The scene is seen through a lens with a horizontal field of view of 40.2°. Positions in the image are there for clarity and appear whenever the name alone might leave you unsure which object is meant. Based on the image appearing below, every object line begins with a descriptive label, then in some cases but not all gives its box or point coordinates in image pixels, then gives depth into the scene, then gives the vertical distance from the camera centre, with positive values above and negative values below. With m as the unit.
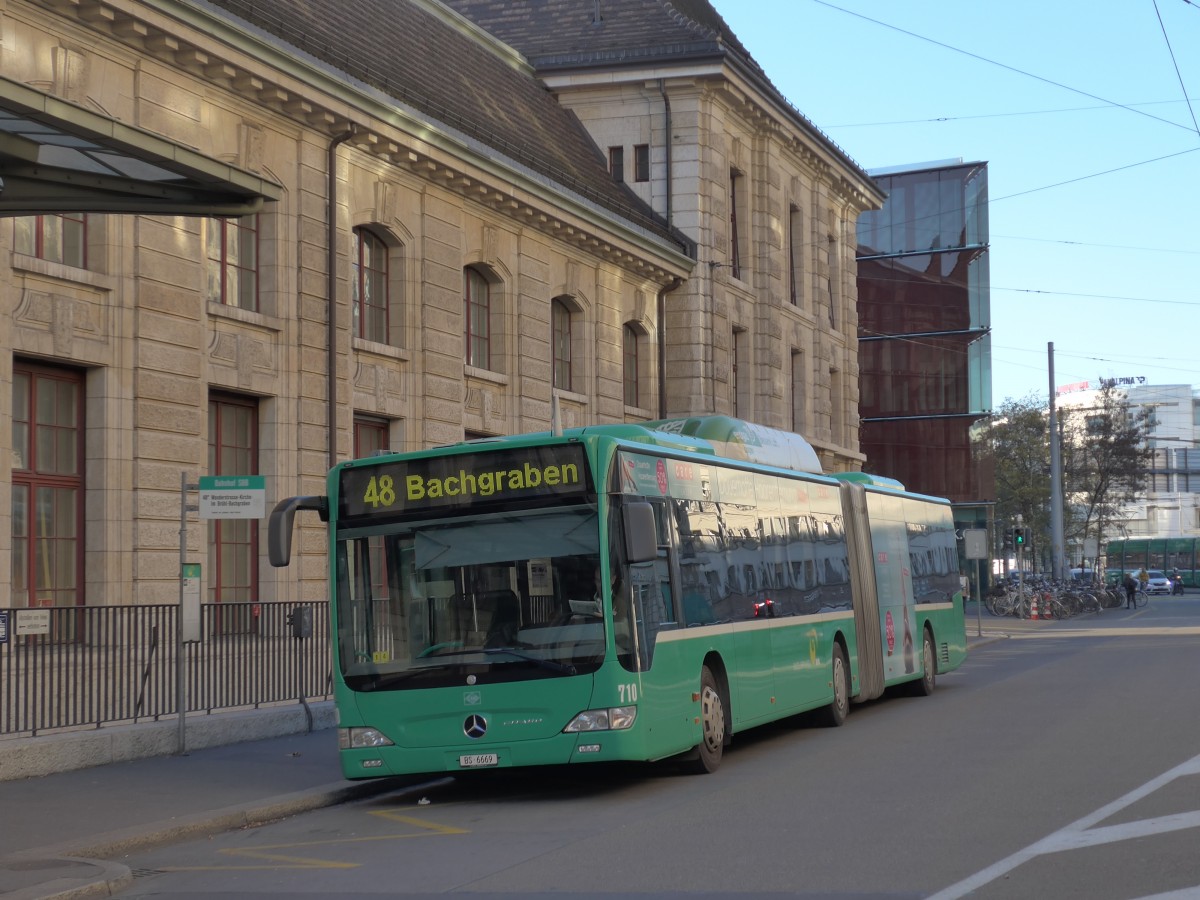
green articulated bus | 12.39 -0.52
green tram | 100.56 -1.35
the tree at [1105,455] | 71.56 +3.48
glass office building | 65.25 +7.49
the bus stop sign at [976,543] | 40.41 -0.19
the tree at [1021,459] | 73.56 +3.43
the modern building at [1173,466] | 148.25 +6.27
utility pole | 53.81 +1.50
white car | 97.43 -3.06
